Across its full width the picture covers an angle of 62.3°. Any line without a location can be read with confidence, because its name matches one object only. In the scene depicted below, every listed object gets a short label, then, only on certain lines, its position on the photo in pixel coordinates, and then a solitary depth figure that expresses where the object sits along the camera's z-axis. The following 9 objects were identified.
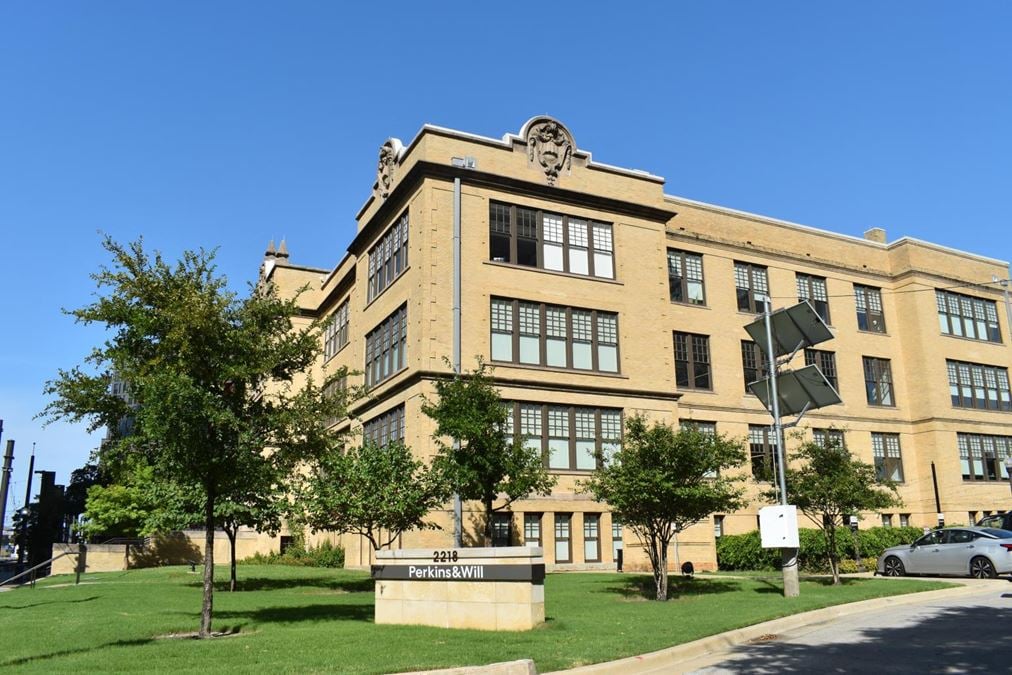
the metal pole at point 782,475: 18.27
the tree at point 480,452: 22.97
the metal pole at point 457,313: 26.20
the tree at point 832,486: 21.83
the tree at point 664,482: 18.75
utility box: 18.58
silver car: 22.02
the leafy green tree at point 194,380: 14.19
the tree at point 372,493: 21.50
